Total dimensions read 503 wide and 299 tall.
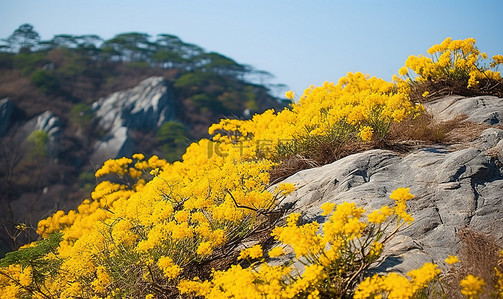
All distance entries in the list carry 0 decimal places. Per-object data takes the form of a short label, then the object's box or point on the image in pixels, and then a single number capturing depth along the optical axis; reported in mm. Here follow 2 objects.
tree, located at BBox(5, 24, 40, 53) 60031
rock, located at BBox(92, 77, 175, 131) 48156
